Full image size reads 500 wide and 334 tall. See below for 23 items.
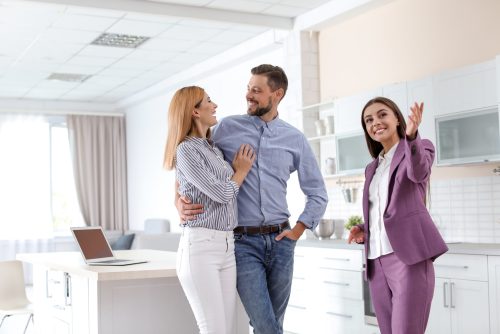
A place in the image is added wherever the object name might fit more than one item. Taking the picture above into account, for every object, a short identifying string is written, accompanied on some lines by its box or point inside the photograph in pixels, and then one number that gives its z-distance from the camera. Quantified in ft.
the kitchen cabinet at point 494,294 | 13.79
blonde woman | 8.20
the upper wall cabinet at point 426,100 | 16.47
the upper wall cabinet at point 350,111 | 18.70
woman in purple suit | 8.43
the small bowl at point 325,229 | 19.98
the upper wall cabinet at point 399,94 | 17.42
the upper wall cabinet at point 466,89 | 15.02
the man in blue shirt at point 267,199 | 8.46
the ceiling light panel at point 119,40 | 23.56
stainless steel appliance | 16.83
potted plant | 19.42
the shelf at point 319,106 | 20.48
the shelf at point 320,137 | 20.33
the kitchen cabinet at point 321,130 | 20.63
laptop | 12.27
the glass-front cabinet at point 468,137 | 14.84
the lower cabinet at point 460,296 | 14.12
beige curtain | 36.73
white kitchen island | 10.71
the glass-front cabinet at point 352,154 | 18.70
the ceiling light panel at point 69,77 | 29.66
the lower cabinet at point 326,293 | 17.43
